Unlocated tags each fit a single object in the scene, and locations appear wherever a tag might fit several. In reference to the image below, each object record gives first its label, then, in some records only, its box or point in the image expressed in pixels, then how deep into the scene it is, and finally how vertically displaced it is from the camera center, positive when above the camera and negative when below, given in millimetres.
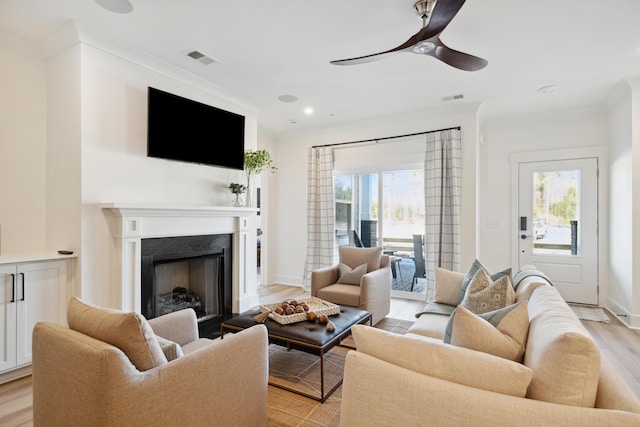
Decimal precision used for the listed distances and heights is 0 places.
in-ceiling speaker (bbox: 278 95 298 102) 4180 +1503
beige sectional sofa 1005 -570
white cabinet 2451 -698
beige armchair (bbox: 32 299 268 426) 1229 -685
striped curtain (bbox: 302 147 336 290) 5434 +38
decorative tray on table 2525 -797
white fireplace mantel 2898 -184
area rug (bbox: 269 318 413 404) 2443 -1261
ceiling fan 1983 +1201
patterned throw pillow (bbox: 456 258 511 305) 2788 -537
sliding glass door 5090 -28
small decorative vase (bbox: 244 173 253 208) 4336 +253
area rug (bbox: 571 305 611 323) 4039 -1273
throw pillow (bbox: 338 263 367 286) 3932 -727
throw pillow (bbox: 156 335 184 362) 1583 -663
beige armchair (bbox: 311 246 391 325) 3539 -793
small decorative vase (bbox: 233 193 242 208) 4156 +152
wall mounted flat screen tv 3236 +895
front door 4617 -116
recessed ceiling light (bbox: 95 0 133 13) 2369 +1531
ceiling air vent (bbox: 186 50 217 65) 3090 +1518
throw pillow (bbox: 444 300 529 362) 1338 -502
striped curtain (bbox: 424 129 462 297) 4469 +192
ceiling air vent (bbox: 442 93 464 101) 4132 +1504
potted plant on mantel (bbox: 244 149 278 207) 4207 +666
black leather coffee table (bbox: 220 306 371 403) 2232 -864
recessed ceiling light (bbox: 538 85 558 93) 3889 +1522
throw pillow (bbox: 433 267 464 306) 2996 -665
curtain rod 4616 +1175
